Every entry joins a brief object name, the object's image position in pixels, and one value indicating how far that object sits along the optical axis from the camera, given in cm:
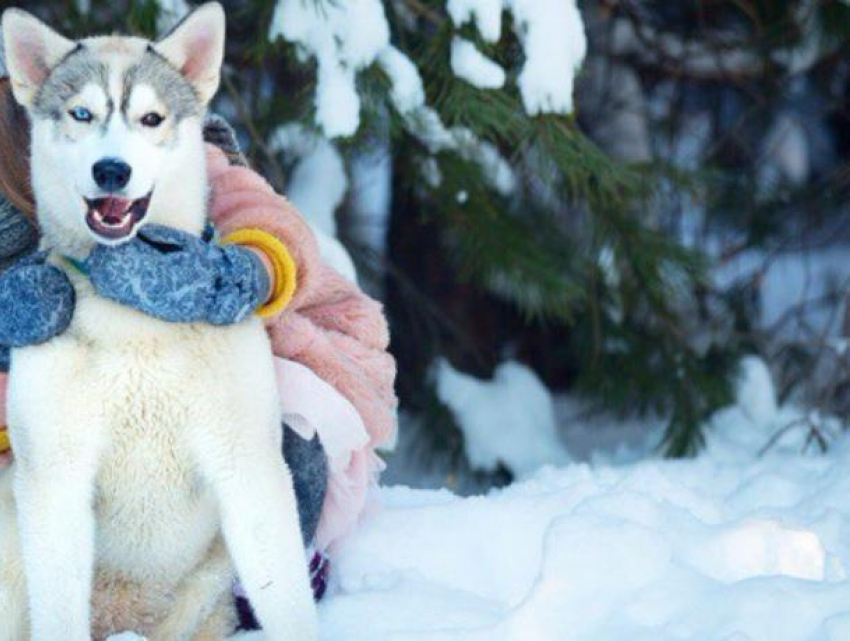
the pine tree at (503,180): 780
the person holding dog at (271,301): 509
